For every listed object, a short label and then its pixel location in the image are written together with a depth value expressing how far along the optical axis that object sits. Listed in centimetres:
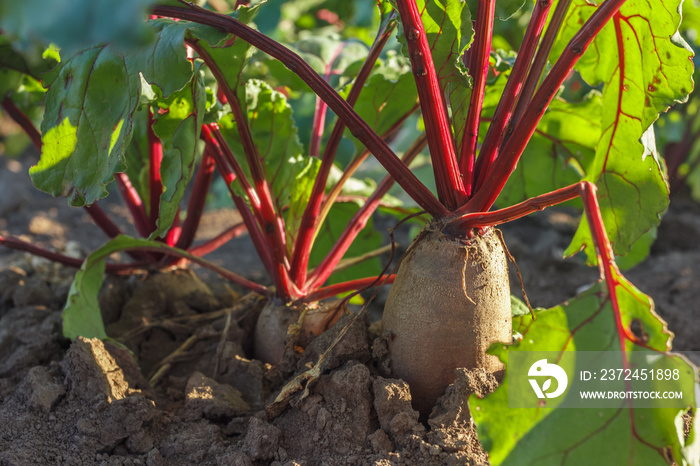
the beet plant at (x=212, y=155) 76
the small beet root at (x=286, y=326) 83
